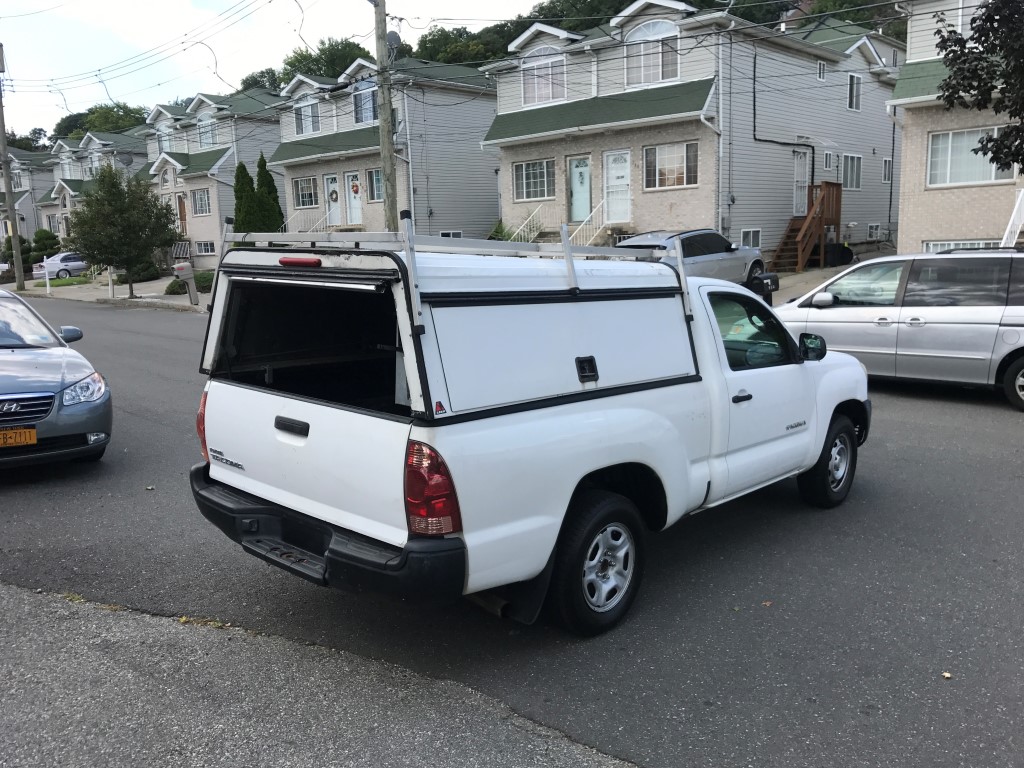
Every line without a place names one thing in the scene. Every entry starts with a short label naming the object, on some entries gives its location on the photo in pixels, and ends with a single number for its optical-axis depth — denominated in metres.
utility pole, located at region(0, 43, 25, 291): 38.11
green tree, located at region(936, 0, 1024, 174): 10.46
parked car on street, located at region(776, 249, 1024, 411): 9.42
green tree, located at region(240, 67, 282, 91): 74.94
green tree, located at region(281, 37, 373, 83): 69.44
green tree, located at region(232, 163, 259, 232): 34.53
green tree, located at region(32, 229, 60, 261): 53.56
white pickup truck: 3.53
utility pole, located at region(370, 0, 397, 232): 18.70
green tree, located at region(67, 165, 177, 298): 28.81
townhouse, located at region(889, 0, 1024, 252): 20.09
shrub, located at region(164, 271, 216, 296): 31.84
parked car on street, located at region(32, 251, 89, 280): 46.38
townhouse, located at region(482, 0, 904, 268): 24.72
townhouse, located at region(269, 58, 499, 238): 33.16
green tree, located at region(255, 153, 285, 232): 34.72
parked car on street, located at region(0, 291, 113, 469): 6.63
